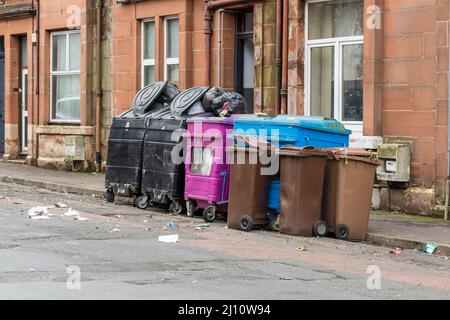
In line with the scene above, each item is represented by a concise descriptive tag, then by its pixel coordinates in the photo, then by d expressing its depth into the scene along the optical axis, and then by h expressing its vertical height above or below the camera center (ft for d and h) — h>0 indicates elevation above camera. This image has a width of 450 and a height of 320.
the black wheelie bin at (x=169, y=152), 44.14 -0.56
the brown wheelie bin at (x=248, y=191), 39.22 -2.26
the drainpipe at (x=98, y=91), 66.37 +3.92
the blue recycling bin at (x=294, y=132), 39.17 +0.48
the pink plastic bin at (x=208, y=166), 41.78 -1.19
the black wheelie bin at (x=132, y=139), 46.73 +0.12
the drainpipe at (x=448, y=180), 42.60 -1.83
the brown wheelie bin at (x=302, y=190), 37.50 -2.09
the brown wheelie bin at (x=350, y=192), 37.65 -2.17
